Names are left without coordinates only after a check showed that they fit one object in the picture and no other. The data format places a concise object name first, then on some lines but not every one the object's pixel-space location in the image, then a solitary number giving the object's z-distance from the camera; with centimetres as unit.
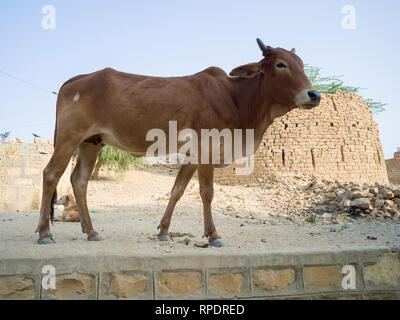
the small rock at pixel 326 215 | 791
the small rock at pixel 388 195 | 809
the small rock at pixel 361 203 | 767
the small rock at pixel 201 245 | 319
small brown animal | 573
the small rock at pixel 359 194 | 833
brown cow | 342
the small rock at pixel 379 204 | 779
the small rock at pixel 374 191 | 846
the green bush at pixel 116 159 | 1630
